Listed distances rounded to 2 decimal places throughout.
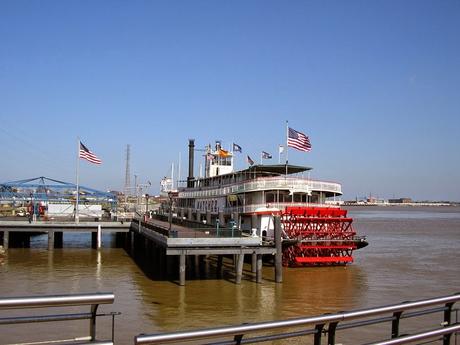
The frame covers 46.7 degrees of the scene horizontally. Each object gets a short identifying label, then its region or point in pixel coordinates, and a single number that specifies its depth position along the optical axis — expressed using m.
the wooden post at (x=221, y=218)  35.94
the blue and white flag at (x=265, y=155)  39.87
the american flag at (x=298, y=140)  33.38
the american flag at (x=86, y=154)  43.34
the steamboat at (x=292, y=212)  32.22
